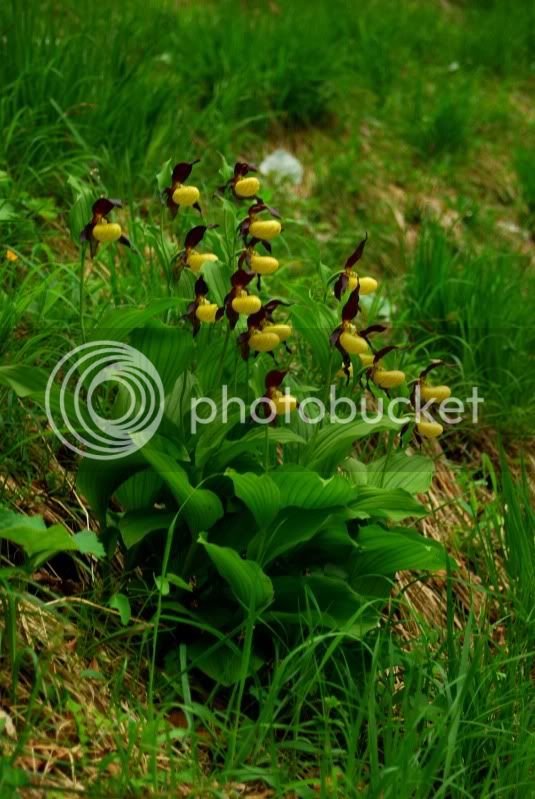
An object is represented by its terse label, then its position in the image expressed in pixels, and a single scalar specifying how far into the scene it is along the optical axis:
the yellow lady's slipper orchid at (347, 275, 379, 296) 2.67
